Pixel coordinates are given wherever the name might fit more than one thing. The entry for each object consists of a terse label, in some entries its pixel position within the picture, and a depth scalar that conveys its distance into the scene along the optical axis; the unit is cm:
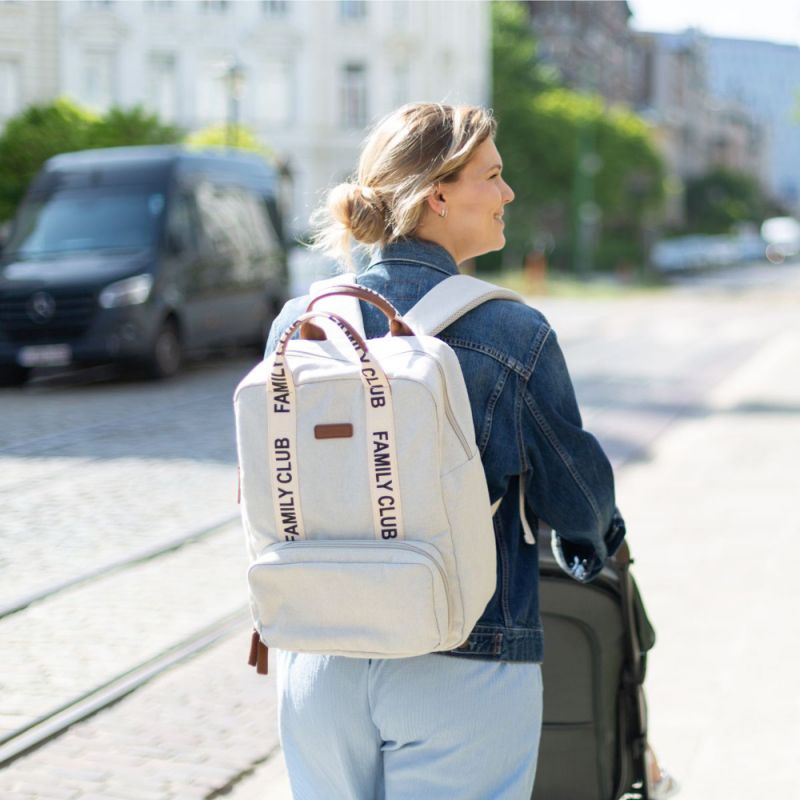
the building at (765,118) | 16712
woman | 211
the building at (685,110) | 11106
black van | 1402
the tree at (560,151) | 5941
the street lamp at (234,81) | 2730
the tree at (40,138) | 2553
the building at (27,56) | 2369
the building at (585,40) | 8294
